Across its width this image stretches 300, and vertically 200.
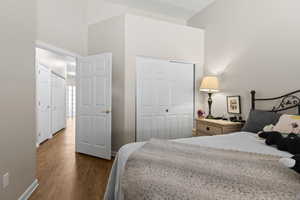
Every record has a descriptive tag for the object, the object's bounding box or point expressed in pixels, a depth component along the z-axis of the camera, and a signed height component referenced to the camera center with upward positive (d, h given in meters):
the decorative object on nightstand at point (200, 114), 2.81 -0.30
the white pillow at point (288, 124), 1.44 -0.28
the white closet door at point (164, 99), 2.69 +0.03
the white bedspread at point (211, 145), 1.14 -0.47
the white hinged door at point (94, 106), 2.48 -0.11
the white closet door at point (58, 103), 3.97 -0.08
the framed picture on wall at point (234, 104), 2.43 -0.08
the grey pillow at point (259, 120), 1.74 -0.27
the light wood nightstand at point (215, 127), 2.20 -0.47
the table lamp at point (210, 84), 2.64 +0.33
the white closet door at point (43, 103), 3.17 -0.07
